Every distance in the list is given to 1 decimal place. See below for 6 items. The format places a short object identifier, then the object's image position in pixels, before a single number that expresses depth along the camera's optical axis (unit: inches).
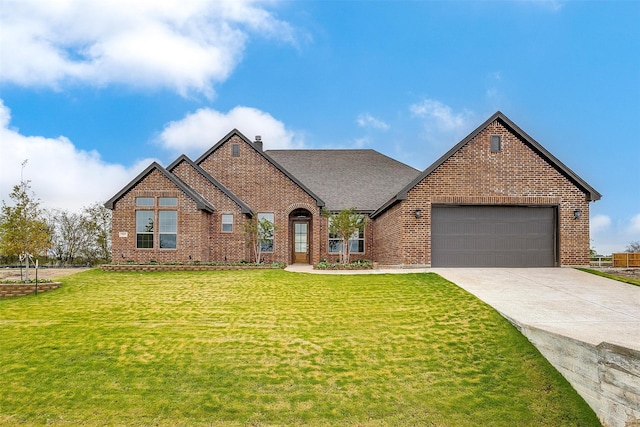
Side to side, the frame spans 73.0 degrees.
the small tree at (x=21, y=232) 639.8
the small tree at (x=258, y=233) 819.9
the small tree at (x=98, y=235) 1116.5
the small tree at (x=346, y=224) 762.8
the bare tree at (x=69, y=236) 1123.3
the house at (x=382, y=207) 682.8
